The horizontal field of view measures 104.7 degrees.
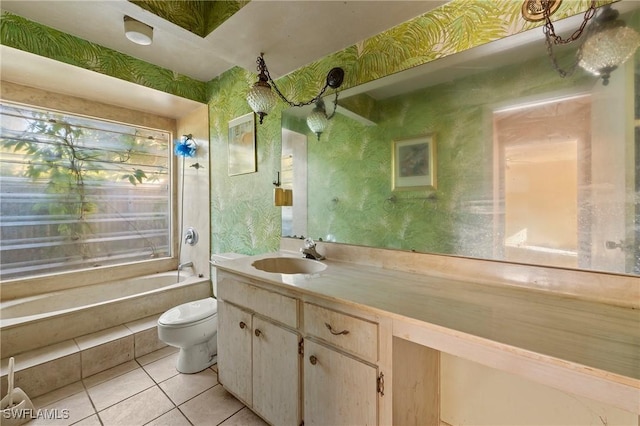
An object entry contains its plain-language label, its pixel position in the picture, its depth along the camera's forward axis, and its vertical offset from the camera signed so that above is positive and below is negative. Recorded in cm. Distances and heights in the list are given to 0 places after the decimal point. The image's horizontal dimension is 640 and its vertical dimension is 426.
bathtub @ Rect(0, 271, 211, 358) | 173 -80
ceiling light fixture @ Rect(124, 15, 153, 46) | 167 +126
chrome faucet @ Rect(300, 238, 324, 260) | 162 -25
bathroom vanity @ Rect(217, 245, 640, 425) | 63 -38
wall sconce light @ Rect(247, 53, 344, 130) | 153 +77
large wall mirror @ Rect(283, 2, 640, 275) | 88 +24
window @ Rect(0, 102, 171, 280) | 218 +22
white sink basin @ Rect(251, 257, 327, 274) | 159 -34
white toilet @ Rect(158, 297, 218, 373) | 171 -85
